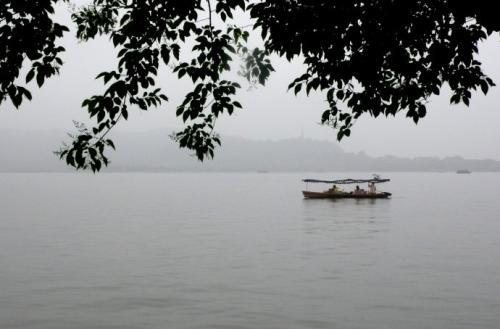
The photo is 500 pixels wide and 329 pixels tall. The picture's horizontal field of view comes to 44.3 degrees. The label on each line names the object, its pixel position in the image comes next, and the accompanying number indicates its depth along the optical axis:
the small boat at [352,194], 88.19
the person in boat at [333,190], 90.16
